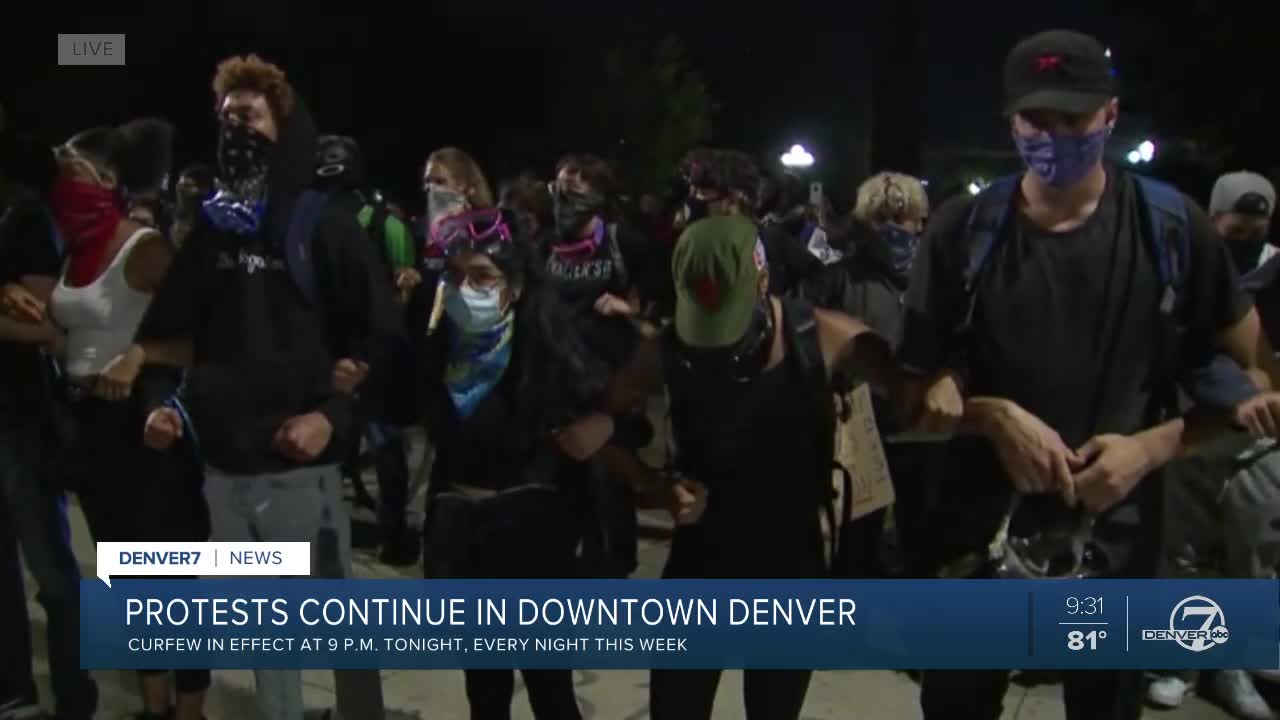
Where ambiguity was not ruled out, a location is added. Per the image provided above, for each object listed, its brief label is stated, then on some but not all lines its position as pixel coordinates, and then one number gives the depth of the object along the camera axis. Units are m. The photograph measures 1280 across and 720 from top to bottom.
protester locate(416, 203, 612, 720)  3.40
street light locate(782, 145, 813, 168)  31.72
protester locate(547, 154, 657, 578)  5.41
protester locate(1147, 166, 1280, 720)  4.62
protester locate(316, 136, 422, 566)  6.04
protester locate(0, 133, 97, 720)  4.05
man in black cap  2.58
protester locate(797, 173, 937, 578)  4.84
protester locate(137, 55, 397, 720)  3.38
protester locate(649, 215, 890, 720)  2.95
